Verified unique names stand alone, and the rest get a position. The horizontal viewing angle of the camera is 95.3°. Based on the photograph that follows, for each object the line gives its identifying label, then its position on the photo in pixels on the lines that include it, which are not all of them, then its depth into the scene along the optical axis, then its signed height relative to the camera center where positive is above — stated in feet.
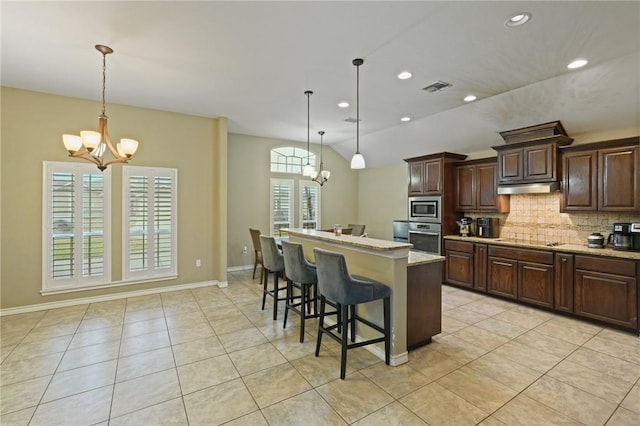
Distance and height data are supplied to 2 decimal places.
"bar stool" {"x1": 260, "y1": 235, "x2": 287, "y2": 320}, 12.29 -1.95
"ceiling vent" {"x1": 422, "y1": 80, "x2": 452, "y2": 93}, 12.46 +5.58
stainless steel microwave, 18.13 +0.30
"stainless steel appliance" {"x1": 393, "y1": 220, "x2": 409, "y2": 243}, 20.18 -1.25
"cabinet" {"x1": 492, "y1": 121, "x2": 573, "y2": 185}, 13.70 +3.00
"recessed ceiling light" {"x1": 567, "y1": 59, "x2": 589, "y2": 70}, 10.34 +5.43
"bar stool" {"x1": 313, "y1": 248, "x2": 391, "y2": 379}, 8.29 -2.30
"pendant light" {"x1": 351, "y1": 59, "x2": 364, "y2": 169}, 11.62 +2.23
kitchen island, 8.95 -2.01
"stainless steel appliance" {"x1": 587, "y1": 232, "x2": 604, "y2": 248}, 12.77 -1.16
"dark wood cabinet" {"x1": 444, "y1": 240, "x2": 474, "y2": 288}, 16.46 -2.87
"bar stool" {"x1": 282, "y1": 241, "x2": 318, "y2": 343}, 10.60 -2.11
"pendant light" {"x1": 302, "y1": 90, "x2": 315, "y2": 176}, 16.01 +2.32
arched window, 23.18 +4.46
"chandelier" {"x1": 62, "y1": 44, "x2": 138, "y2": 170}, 9.53 +2.39
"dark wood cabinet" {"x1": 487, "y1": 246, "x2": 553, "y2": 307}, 13.29 -2.94
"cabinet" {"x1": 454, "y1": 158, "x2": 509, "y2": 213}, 16.53 +1.55
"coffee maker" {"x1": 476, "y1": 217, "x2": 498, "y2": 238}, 16.93 -0.72
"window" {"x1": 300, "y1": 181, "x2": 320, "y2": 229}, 24.31 +0.69
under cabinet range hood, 13.79 +1.27
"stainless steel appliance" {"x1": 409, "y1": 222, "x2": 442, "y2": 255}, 18.07 -1.46
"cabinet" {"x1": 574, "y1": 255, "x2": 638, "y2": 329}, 11.03 -3.02
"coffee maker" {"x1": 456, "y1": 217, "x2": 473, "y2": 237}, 17.76 -0.81
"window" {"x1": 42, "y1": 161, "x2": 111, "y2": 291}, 13.79 -0.64
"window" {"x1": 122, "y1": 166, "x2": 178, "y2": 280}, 15.46 -0.50
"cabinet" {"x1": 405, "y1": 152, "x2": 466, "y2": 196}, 18.03 +2.65
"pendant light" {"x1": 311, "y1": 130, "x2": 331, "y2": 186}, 17.89 +2.32
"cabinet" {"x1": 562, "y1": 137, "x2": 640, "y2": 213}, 11.73 +1.60
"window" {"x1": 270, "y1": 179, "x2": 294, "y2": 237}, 22.89 +0.65
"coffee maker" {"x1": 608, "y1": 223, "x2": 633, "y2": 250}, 11.88 -0.94
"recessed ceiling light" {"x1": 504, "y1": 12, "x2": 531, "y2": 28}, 7.98 +5.46
